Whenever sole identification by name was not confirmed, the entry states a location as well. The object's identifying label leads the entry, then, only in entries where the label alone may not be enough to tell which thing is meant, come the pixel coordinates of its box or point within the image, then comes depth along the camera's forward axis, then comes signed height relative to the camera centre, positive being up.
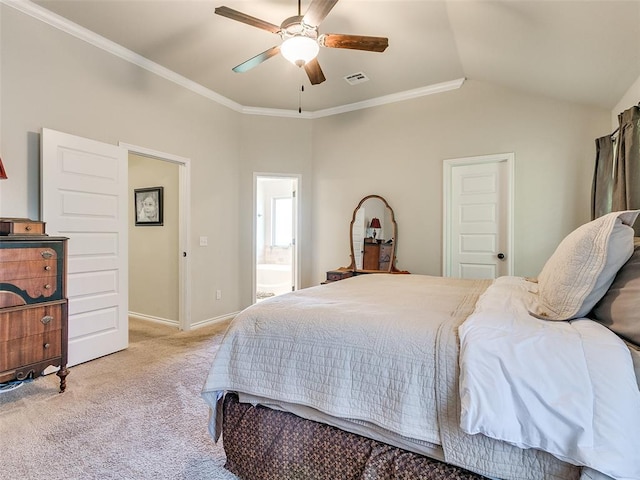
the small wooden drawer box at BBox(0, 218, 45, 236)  2.22 +0.06
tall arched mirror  4.29 +0.00
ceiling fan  2.14 +1.37
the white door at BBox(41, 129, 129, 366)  2.74 +0.06
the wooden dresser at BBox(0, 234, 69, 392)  2.12 -0.48
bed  0.92 -0.47
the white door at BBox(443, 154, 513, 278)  3.66 +0.22
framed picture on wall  4.34 +0.40
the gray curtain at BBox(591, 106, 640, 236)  2.29 +0.52
